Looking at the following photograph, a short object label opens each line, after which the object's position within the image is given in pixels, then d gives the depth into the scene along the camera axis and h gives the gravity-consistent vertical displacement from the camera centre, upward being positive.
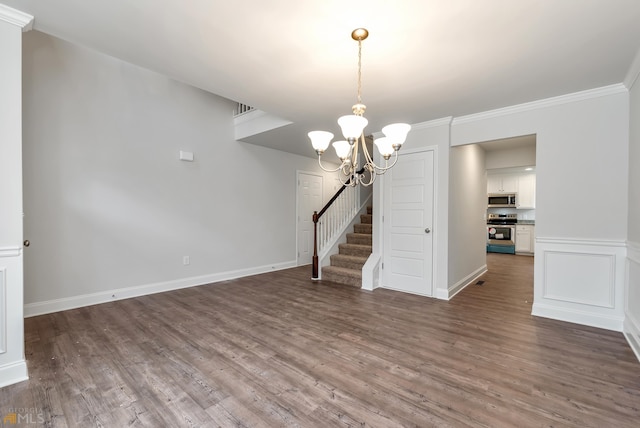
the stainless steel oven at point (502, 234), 7.89 -0.70
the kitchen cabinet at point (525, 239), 7.64 -0.81
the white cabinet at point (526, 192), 7.69 +0.47
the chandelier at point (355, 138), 1.90 +0.52
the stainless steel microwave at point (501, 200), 7.95 +0.26
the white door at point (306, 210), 6.13 -0.01
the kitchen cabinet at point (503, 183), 7.97 +0.75
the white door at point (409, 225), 3.92 -0.22
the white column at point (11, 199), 1.84 +0.07
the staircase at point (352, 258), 4.58 -0.84
